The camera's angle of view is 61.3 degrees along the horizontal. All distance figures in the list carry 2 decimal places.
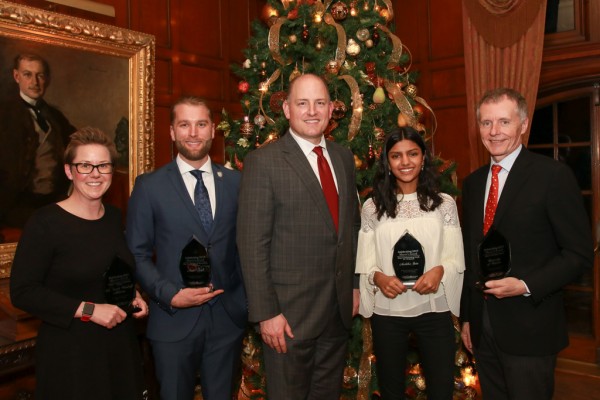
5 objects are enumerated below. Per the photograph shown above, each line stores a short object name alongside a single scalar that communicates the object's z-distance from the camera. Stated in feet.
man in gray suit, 7.49
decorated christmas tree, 11.89
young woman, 8.10
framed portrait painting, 11.37
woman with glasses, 6.59
